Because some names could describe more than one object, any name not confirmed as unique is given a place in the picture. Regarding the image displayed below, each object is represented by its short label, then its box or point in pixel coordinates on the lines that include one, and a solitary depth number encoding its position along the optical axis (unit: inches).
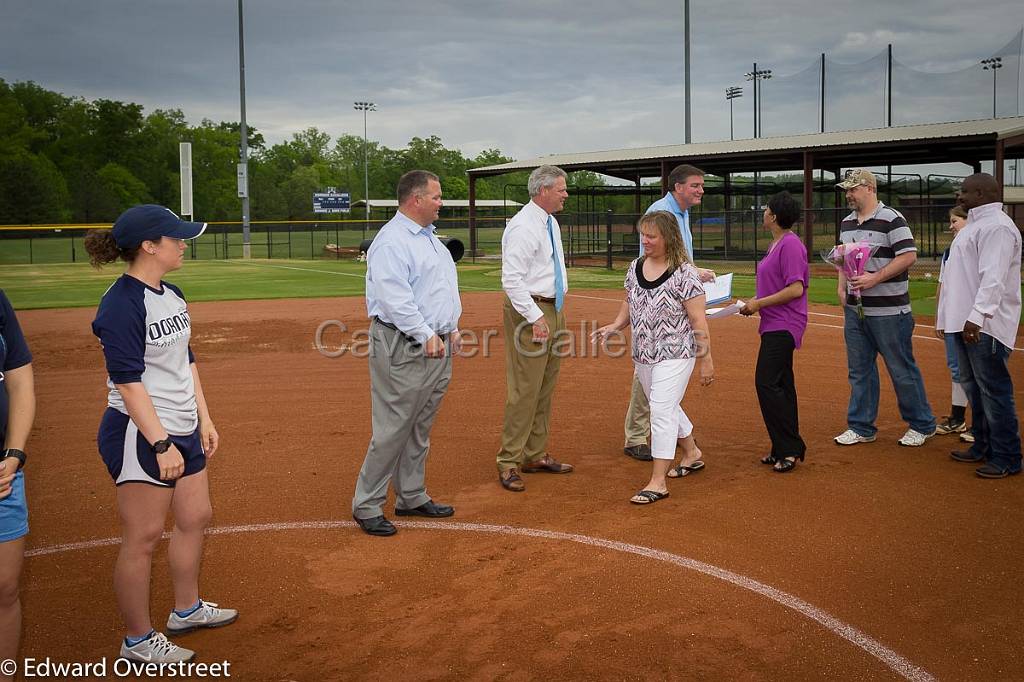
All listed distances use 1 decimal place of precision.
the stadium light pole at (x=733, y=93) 2977.4
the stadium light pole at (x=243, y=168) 1796.3
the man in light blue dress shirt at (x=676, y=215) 298.5
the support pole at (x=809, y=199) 1138.7
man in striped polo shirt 304.7
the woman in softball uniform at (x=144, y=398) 157.2
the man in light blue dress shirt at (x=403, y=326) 228.8
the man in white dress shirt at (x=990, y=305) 270.7
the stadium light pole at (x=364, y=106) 3503.9
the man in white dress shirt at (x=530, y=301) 273.9
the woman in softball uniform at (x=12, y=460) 137.6
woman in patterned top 257.6
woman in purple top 286.5
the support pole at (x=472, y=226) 1557.6
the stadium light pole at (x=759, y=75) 2781.7
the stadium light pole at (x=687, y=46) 1658.5
